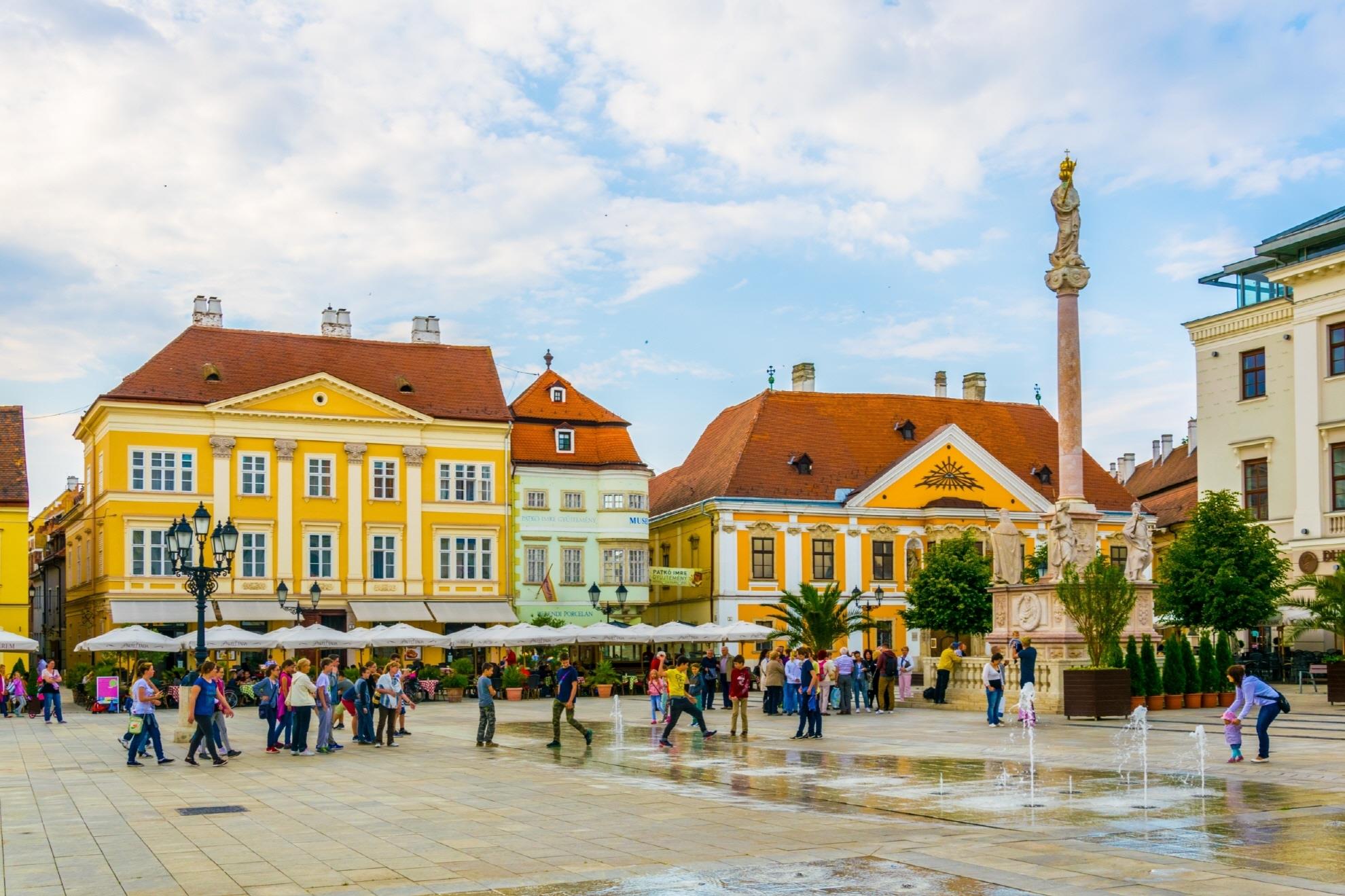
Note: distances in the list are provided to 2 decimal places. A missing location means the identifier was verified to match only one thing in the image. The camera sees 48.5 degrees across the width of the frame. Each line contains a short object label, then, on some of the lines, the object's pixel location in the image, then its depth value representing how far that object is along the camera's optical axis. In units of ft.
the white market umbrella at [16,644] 134.31
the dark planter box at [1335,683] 101.14
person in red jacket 89.15
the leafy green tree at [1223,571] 129.70
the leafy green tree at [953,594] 161.79
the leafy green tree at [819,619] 131.44
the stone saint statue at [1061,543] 104.68
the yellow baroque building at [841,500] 194.08
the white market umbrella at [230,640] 138.41
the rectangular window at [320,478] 179.52
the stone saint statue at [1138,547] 107.65
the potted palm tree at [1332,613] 101.84
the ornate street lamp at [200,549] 86.53
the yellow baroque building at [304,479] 170.71
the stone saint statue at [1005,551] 110.22
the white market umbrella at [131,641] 136.05
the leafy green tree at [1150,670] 99.55
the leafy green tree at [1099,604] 97.14
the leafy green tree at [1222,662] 105.81
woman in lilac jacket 63.52
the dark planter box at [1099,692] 92.79
